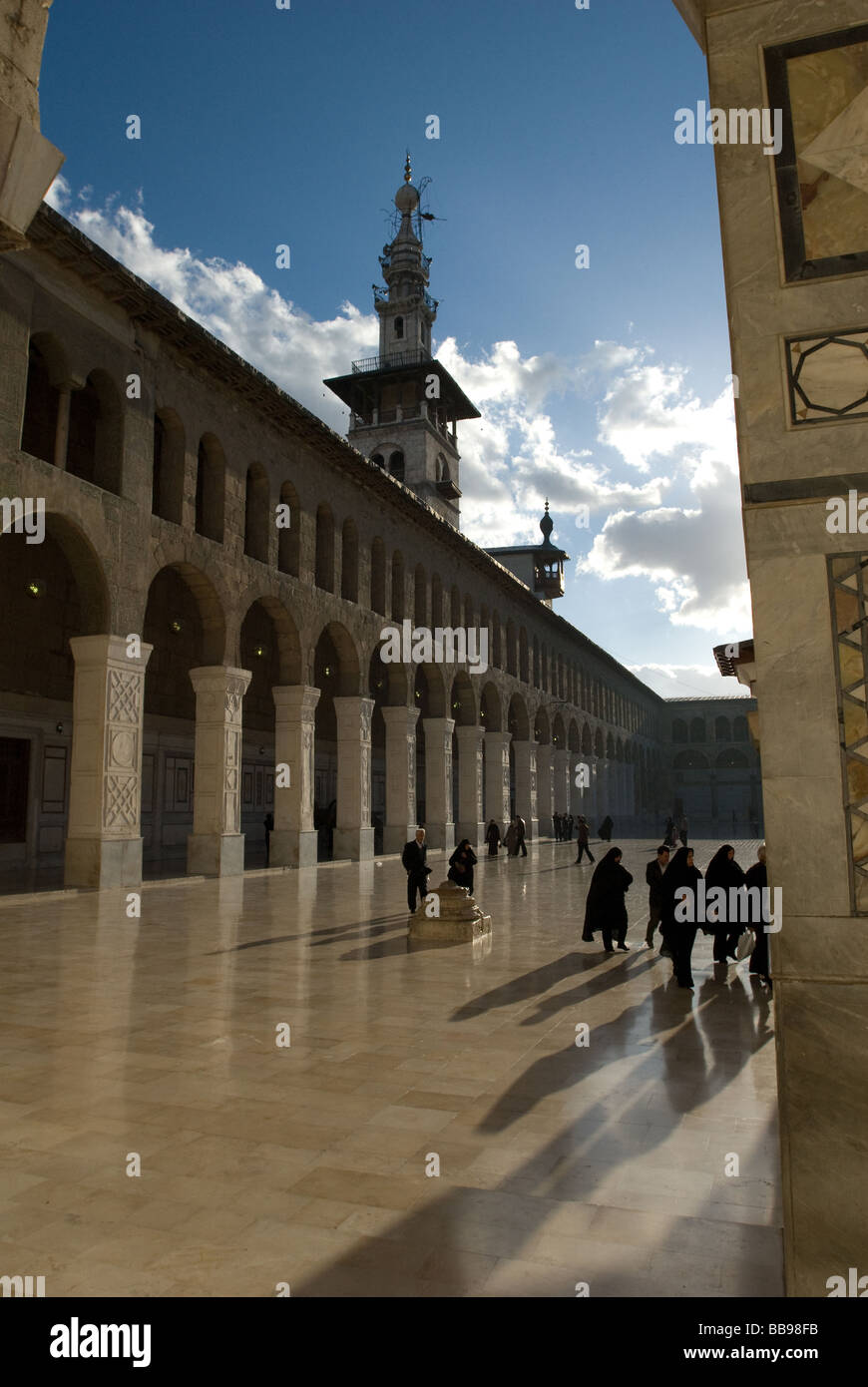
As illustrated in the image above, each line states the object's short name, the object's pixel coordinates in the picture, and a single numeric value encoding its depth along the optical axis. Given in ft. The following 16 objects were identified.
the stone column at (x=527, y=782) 120.78
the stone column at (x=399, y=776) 83.71
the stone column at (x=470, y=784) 101.30
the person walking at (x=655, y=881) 30.55
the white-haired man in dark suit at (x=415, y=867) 39.73
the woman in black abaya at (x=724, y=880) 28.27
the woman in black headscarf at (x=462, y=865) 37.65
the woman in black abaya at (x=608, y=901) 30.86
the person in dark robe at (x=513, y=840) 85.66
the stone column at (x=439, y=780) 91.97
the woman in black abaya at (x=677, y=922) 25.78
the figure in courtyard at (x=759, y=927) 25.41
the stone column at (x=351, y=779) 74.08
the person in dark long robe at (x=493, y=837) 84.58
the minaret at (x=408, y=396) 146.30
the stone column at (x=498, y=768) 108.27
